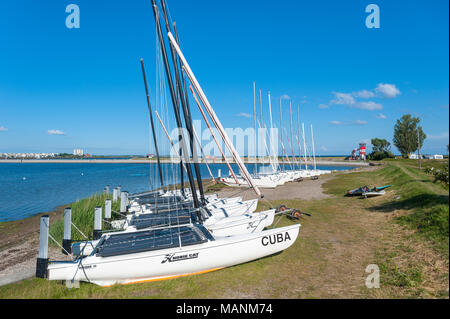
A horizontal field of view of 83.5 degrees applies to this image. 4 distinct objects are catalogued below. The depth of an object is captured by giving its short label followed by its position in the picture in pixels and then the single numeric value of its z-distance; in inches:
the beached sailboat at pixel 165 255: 296.2
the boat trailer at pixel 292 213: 568.0
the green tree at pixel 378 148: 3720.5
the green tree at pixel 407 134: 3056.1
